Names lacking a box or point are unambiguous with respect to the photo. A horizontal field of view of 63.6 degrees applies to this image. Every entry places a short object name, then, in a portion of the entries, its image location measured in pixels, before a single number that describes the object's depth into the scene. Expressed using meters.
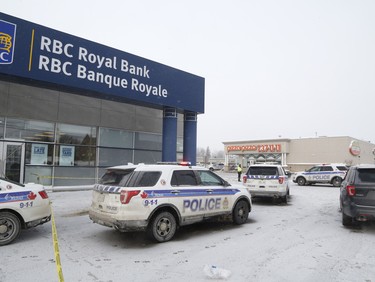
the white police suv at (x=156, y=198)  6.35
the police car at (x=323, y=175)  23.15
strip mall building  44.44
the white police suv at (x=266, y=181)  12.77
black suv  7.53
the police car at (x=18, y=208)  6.43
